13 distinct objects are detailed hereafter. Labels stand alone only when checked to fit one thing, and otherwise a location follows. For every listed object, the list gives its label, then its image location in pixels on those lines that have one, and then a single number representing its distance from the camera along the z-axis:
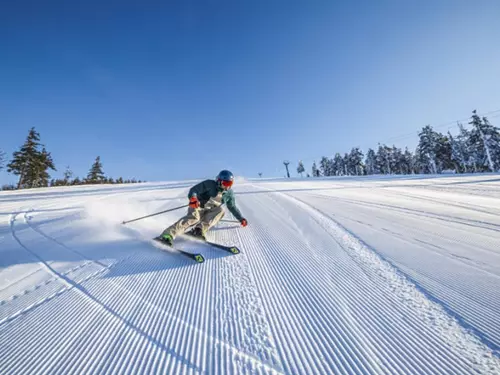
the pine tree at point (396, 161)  56.62
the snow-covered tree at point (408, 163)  57.89
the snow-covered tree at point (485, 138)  33.75
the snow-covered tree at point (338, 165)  69.31
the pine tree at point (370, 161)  60.34
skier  3.85
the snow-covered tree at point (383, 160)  56.00
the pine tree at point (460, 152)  45.84
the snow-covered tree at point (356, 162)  60.75
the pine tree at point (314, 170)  92.43
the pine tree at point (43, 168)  36.20
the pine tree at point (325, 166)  80.25
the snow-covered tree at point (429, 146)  41.72
